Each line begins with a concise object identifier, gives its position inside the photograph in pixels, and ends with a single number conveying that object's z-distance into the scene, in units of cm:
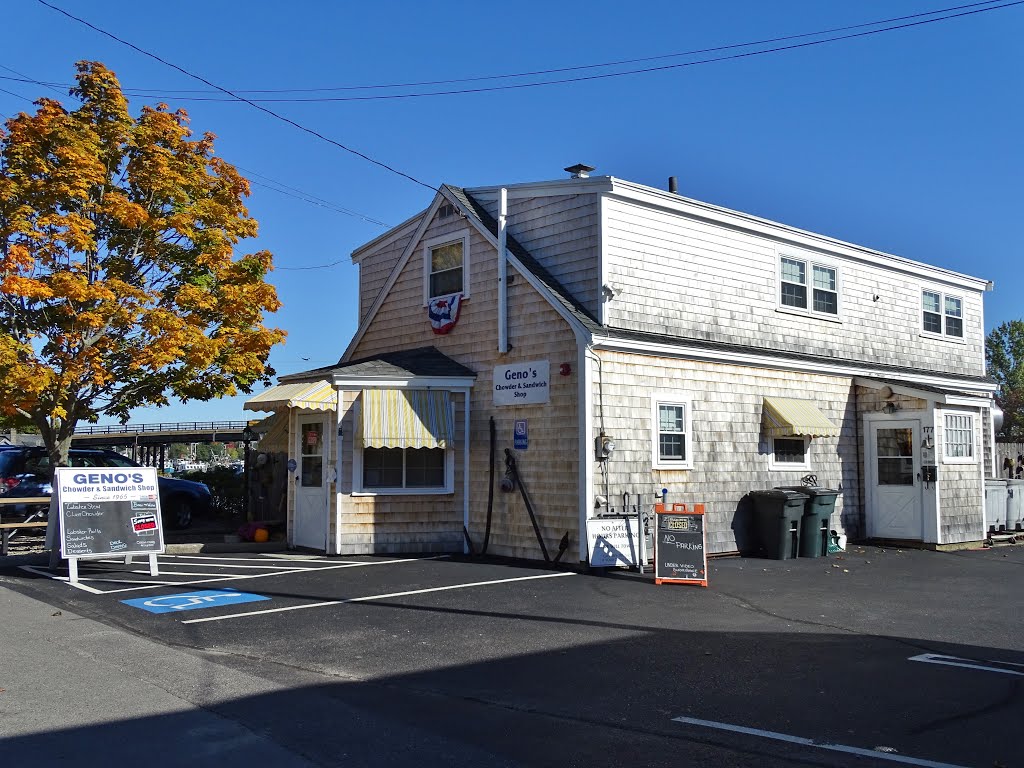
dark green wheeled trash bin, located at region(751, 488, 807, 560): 1499
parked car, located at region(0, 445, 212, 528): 1714
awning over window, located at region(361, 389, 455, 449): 1454
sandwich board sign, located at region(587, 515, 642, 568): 1314
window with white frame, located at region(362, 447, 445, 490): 1510
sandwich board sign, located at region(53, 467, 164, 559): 1217
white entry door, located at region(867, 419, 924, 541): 1689
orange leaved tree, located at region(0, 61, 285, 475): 1526
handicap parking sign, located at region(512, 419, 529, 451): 1456
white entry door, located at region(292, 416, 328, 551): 1533
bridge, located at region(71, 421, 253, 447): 5125
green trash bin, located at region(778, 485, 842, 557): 1535
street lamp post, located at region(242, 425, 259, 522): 1951
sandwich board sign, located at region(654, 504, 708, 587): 1217
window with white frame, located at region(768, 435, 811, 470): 1630
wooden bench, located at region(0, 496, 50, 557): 1458
